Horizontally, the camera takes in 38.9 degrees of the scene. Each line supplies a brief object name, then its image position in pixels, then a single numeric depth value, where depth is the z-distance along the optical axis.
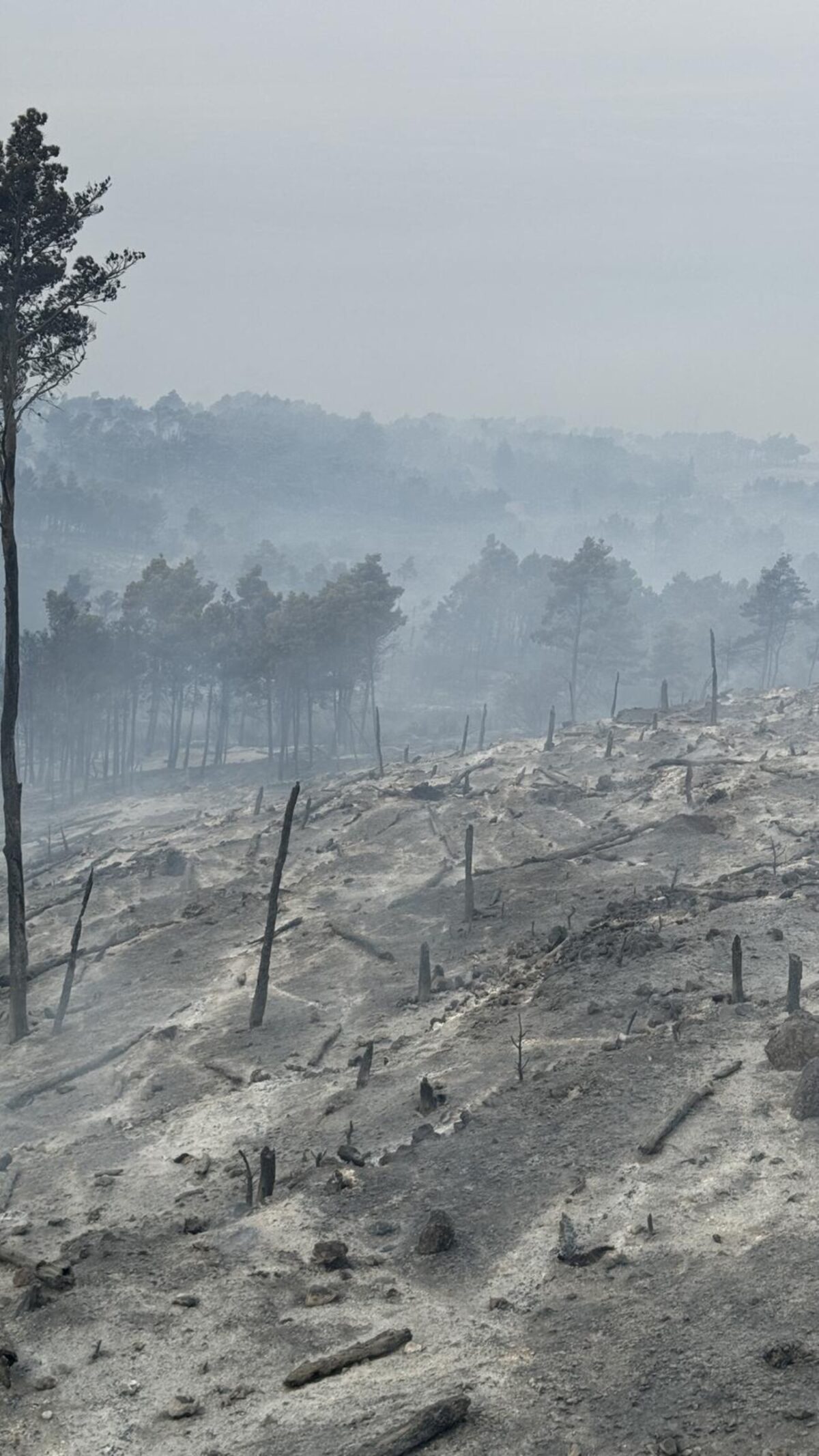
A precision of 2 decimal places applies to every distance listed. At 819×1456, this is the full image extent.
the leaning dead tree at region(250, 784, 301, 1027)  25.20
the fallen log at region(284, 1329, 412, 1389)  12.41
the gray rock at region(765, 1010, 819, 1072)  17.64
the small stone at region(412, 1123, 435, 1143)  18.27
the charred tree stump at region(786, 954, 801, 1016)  19.61
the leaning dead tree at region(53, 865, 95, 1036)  27.25
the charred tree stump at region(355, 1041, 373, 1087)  21.22
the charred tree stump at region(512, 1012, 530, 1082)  19.31
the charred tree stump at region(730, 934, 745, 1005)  20.86
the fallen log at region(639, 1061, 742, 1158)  16.34
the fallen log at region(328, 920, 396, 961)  29.05
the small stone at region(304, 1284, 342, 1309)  14.04
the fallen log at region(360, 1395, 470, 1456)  10.92
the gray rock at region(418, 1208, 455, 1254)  14.91
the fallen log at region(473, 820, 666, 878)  34.75
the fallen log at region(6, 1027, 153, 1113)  23.86
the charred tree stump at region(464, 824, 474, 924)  30.09
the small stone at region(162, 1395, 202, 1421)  12.12
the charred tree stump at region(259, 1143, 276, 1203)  17.09
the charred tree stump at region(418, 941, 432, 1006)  25.52
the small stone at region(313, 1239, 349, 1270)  14.94
